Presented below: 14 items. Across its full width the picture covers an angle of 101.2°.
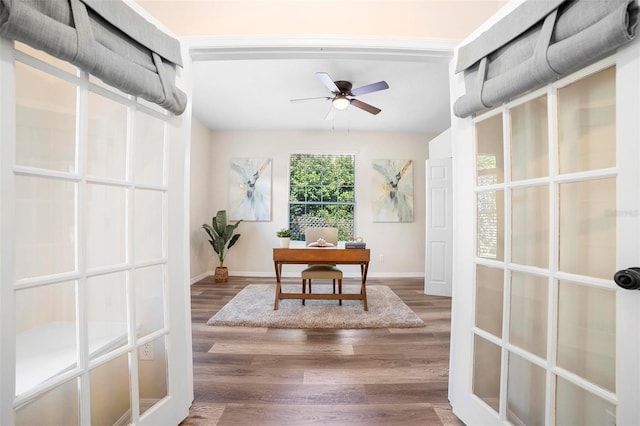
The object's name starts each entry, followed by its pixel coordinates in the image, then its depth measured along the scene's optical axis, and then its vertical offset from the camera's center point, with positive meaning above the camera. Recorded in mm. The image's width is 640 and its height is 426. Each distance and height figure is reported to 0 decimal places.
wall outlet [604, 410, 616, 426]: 818 -647
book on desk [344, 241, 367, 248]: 3092 -387
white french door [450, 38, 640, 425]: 783 -155
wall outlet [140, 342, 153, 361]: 1183 -641
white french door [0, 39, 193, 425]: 798 -153
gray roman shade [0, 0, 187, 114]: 755 +583
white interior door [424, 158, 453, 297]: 3859 -185
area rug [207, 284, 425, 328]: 2633 -1124
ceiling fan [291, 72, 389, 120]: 2766 +1321
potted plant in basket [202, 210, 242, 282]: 4464 -407
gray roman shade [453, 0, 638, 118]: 758 +590
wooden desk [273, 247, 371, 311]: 2992 -504
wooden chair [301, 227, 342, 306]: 3064 -673
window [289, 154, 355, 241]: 5004 +362
